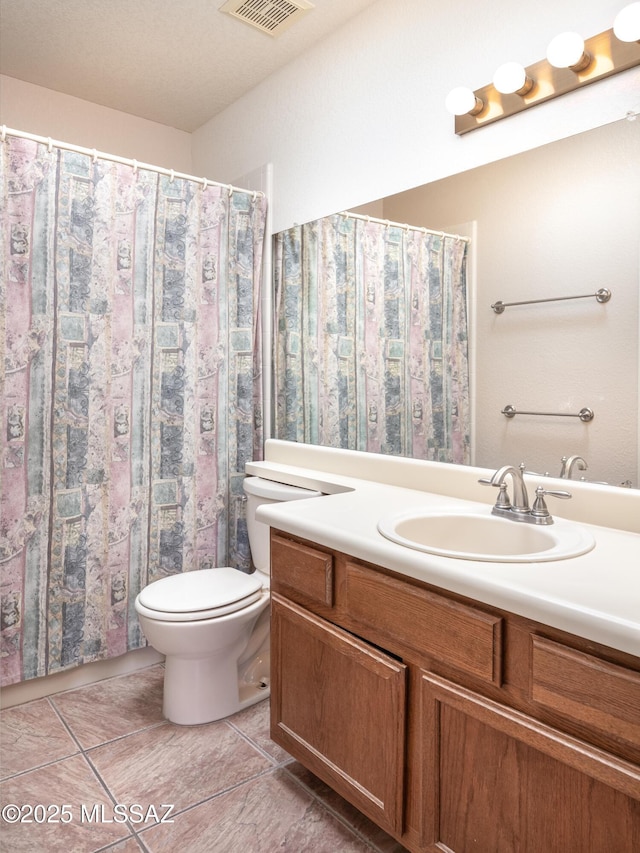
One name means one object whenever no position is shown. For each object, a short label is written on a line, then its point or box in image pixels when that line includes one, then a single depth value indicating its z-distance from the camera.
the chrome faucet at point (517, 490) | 1.46
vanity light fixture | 1.39
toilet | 1.90
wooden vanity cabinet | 0.95
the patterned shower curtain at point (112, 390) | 2.05
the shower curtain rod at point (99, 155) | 1.98
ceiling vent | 2.06
